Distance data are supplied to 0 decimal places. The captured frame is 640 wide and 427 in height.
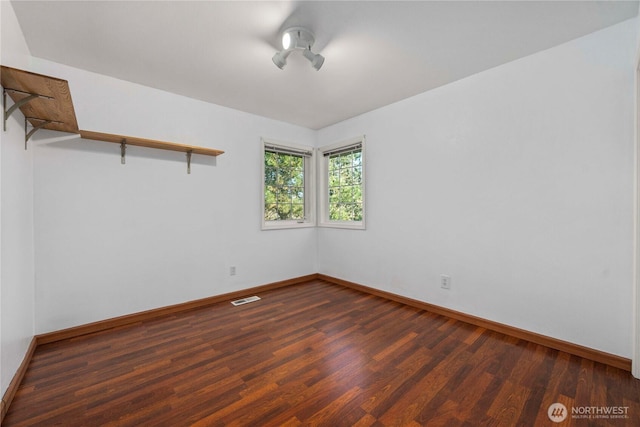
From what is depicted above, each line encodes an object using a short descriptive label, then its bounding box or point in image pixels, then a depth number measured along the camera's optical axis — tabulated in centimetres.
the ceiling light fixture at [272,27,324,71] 194
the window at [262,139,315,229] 392
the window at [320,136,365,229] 388
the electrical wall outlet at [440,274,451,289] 283
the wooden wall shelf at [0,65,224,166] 138
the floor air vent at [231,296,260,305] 326
